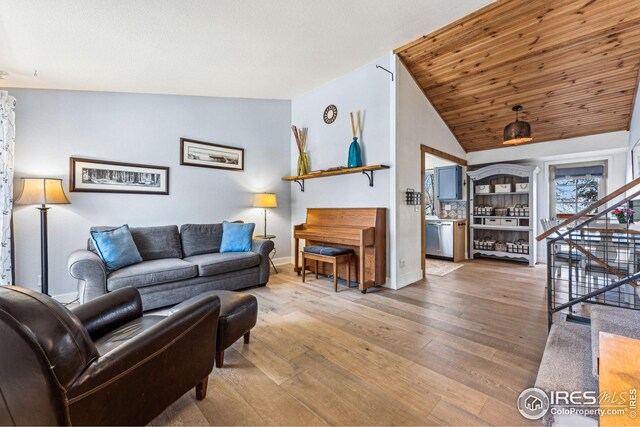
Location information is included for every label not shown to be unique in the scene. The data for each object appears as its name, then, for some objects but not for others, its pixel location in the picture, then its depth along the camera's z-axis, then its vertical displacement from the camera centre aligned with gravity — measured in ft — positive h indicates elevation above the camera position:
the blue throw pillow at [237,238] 12.34 -1.22
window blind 15.69 +2.35
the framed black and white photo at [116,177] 10.43 +1.48
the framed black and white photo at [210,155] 13.04 +2.93
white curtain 8.70 +1.00
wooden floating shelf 11.83 +1.92
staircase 4.93 -2.97
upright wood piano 11.27 -1.17
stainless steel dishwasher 17.97 -1.90
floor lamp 8.64 +0.48
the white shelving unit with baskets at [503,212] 16.83 -0.10
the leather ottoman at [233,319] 5.77 -2.43
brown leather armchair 2.81 -1.88
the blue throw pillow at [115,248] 9.23 -1.26
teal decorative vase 12.54 +2.64
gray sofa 8.24 -1.98
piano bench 11.48 -1.95
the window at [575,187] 15.79 +1.43
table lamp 14.49 +0.58
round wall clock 14.12 +5.22
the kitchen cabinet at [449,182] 18.92 +2.04
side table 14.25 -1.41
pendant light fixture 11.30 +3.32
